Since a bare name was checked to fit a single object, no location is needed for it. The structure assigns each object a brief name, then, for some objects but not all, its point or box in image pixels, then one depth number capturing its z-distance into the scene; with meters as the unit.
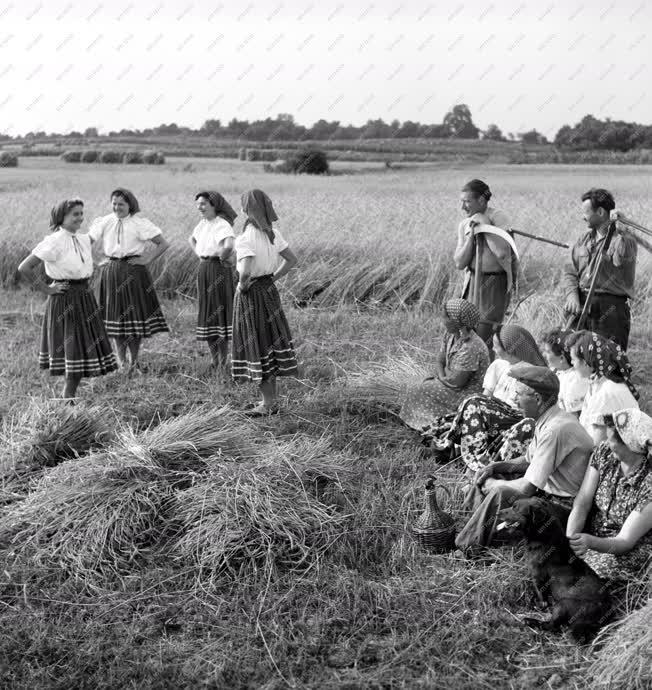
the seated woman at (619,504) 3.14
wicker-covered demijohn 3.72
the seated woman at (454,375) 5.07
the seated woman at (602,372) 3.89
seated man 3.60
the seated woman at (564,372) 4.49
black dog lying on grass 3.11
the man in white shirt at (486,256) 5.76
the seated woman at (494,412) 4.58
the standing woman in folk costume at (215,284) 6.52
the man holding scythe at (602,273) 5.38
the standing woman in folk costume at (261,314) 5.46
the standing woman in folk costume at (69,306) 5.64
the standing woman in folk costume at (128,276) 6.49
